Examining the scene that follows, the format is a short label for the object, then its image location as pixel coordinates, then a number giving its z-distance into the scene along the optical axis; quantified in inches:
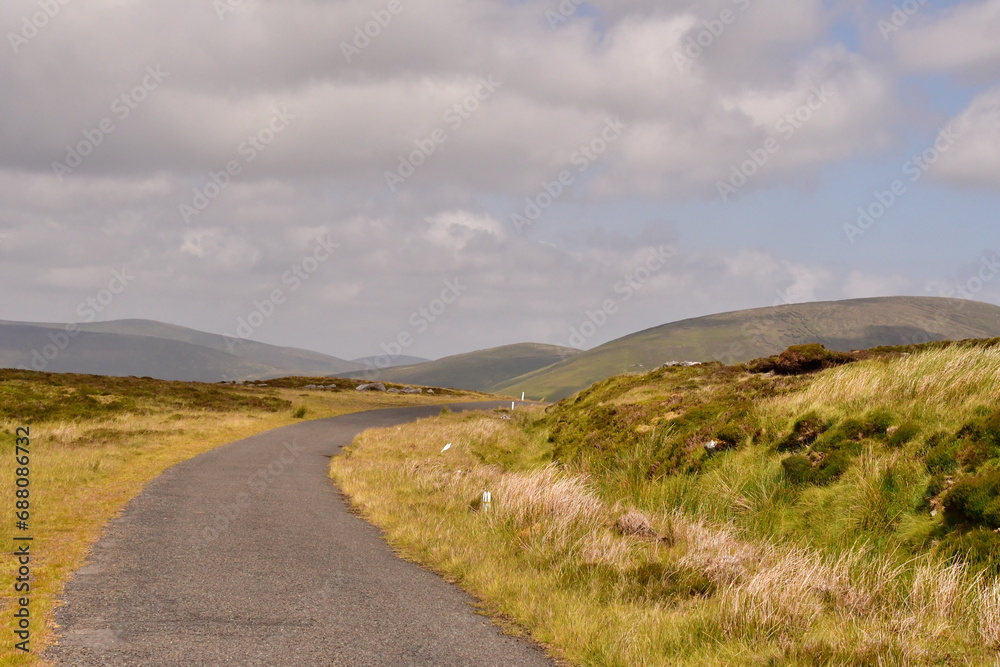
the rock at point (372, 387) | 3120.1
